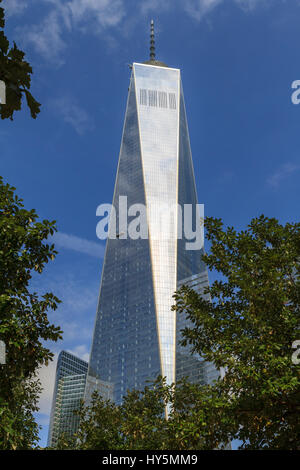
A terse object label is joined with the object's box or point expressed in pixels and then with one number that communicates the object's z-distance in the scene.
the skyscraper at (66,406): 182.15
